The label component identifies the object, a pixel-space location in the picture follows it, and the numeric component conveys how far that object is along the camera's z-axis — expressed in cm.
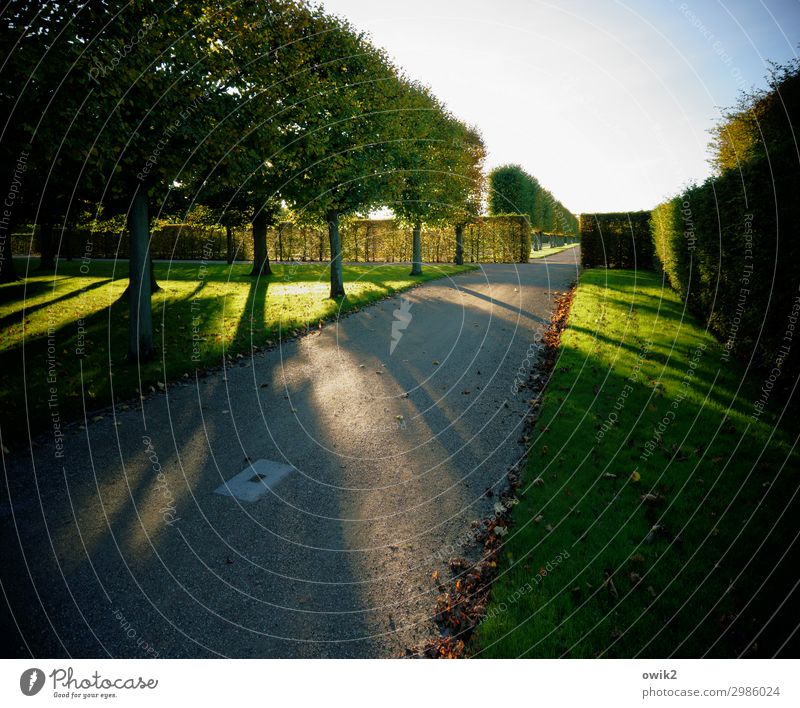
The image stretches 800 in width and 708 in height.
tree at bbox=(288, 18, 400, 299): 1467
